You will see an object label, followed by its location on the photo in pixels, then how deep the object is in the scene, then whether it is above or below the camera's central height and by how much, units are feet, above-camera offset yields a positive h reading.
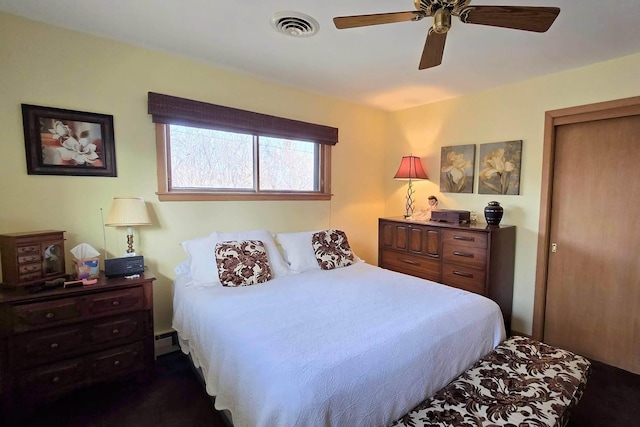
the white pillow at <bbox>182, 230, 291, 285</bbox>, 7.64 -1.57
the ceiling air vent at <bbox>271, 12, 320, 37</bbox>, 6.13 +3.62
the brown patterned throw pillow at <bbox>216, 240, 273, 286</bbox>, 7.57 -1.78
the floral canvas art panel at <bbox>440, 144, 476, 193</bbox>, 10.73 +1.02
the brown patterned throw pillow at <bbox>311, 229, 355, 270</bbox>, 9.45 -1.74
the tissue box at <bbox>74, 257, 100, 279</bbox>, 6.60 -1.62
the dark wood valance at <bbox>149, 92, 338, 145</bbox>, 7.98 +2.27
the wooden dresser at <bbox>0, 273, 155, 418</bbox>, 5.63 -2.93
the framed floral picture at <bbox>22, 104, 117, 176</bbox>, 6.62 +1.21
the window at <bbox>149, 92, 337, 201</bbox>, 8.31 +1.33
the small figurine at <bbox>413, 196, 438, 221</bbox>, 11.64 -0.61
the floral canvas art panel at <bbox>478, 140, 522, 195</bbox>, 9.62 +0.93
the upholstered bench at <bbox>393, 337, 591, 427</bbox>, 4.25 -3.09
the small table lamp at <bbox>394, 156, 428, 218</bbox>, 11.64 +1.02
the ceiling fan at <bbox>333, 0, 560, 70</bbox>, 4.43 +2.76
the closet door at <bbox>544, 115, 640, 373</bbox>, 7.93 -1.29
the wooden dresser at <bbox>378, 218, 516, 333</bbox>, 8.91 -1.91
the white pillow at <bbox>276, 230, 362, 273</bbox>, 9.12 -1.74
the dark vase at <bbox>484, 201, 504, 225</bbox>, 9.23 -0.52
